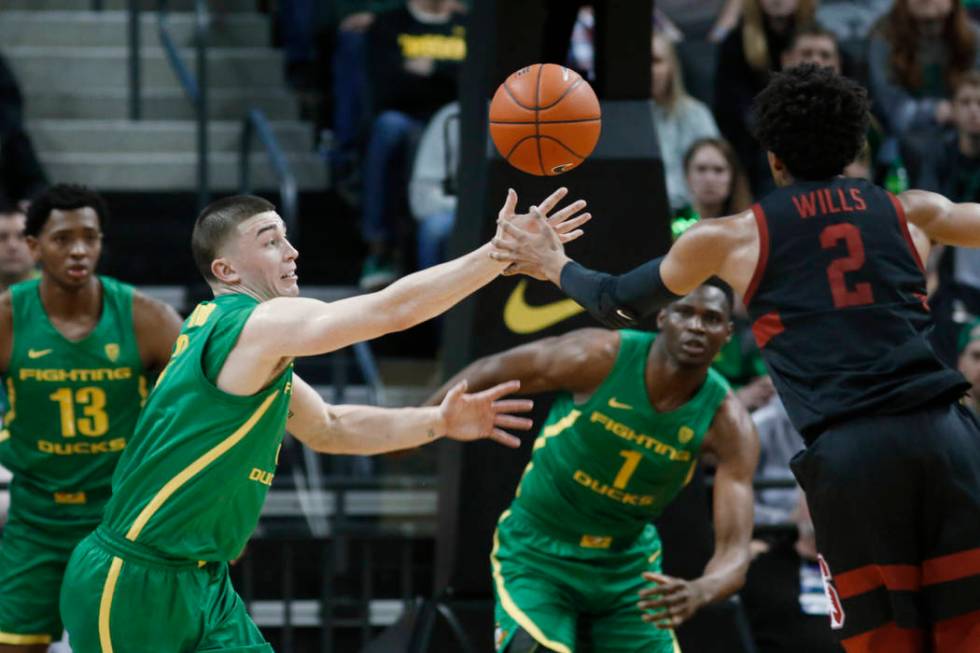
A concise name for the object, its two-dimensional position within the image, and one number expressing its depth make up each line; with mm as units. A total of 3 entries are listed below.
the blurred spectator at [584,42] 18620
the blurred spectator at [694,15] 20953
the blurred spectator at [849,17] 20809
